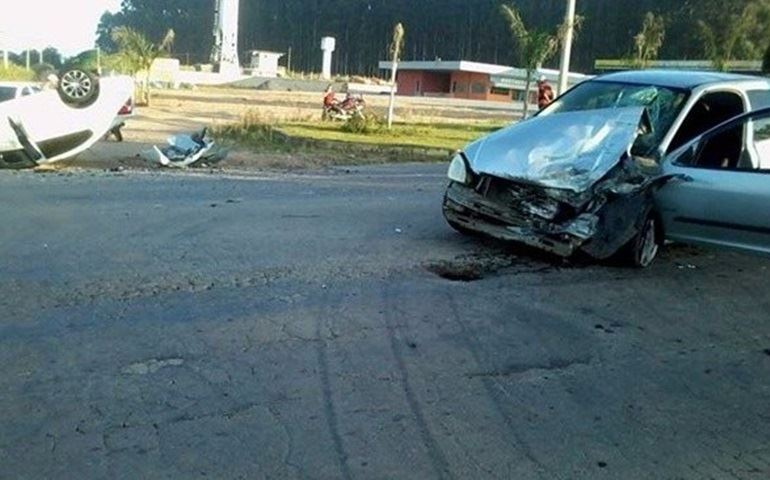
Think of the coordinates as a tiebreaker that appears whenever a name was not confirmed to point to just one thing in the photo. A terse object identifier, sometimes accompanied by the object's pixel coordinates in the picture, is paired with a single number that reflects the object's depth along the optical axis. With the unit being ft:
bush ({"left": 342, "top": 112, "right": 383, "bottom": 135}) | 71.41
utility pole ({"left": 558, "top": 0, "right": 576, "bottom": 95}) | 72.23
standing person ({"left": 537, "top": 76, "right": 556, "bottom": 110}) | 72.90
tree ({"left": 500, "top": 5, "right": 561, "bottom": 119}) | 79.25
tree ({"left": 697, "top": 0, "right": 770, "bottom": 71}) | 194.18
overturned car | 35.42
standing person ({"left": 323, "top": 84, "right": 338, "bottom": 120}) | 83.23
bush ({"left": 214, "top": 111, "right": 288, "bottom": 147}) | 56.49
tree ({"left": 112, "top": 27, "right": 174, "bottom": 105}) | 109.19
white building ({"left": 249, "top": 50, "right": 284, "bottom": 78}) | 302.25
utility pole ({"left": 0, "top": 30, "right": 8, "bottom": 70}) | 128.18
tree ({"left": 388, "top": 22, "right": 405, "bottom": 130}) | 78.33
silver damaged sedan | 18.95
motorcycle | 80.94
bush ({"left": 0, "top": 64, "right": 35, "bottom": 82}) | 114.01
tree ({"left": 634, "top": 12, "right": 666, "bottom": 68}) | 115.03
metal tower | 268.21
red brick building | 253.03
